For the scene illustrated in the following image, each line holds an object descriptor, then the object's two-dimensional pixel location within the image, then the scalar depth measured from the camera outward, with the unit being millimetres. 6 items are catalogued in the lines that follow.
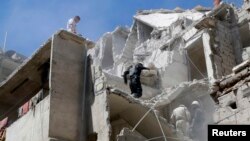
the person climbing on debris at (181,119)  14398
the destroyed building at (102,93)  10805
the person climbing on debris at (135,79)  15466
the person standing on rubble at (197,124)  14930
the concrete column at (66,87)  10789
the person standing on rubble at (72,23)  13084
